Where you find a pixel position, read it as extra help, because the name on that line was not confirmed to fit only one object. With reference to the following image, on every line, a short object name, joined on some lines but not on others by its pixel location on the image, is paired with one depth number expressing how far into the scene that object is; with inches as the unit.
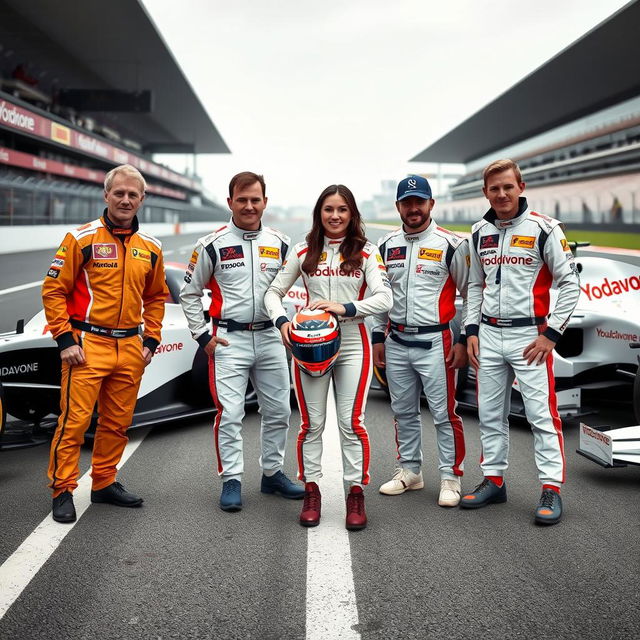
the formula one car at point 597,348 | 199.3
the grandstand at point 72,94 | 1026.7
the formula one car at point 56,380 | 177.5
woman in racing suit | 141.5
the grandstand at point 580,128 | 1062.1
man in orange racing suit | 140.1
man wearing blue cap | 152.1
